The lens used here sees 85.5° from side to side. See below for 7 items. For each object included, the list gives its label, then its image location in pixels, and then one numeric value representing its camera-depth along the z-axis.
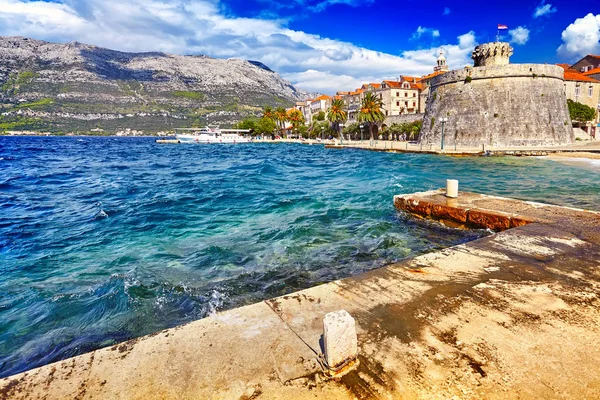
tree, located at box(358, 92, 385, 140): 59.41
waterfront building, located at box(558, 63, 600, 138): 50.19
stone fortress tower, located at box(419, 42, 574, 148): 33.50
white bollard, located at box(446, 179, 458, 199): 9.38
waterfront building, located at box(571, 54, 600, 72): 65.54
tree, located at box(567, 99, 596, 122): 46.34
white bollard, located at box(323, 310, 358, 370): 2.47
